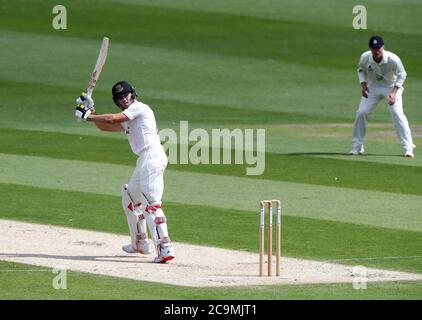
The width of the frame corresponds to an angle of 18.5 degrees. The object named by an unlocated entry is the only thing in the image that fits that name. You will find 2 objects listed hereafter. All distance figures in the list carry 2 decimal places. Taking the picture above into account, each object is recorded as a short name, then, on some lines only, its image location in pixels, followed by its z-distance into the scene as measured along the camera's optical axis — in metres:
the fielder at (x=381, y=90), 22.80
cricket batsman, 14.14
